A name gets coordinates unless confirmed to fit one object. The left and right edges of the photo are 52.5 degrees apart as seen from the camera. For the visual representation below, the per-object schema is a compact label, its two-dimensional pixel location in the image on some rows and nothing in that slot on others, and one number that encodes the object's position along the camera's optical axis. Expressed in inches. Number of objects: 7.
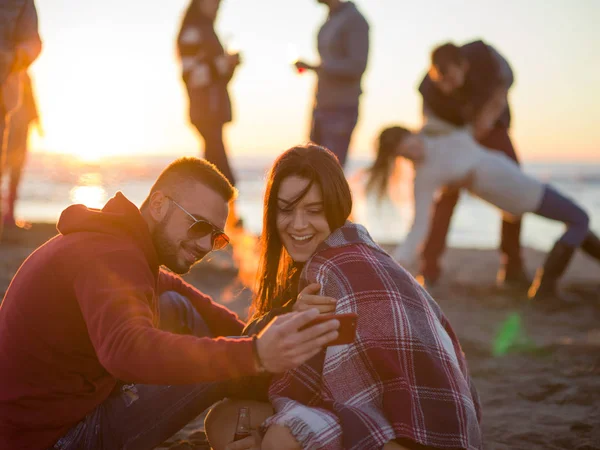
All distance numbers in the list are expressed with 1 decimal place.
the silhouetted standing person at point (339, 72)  209.0
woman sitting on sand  75.8
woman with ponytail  193.8
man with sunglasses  61.1
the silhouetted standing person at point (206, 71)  229.0
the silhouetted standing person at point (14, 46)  148.6
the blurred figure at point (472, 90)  217.5
